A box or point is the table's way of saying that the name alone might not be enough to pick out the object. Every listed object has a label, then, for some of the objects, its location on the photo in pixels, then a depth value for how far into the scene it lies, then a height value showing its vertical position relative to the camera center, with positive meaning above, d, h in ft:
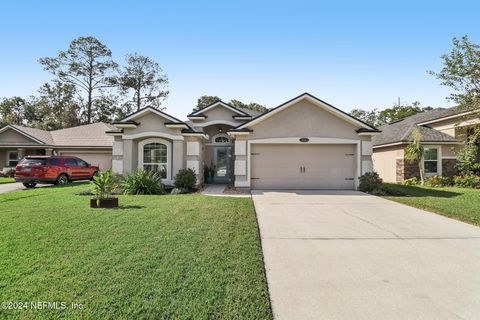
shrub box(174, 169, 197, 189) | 43.98 -2.74
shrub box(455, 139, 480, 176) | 55.31 +0.49
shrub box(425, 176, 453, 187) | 53.93 -3.62
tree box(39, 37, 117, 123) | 124.06 +43.19
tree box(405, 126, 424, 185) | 53.93 +2.39
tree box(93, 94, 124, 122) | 134.51 +24.86
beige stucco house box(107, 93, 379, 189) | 45.24 +2.59
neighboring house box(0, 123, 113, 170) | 71.41 +4.03
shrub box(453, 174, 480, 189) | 51.87 -3.49
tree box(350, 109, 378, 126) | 186.29 +31.65
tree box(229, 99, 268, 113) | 166.85 +34.53
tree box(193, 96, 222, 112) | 172.52 +38.00
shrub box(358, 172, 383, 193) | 42.91 -3.03
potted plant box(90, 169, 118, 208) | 29.66 -3.35
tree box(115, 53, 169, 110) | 134.72 +38.86
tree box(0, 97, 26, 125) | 162.30 +30.36
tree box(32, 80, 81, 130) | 134.33 +25.37
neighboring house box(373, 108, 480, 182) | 57.77 +3.38
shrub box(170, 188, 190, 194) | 42.34 -4.43
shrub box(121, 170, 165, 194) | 41.34 -3.40
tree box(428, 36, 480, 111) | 37.70 +12.46
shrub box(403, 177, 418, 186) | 55.77 -3.89
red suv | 49.78 -1.64
